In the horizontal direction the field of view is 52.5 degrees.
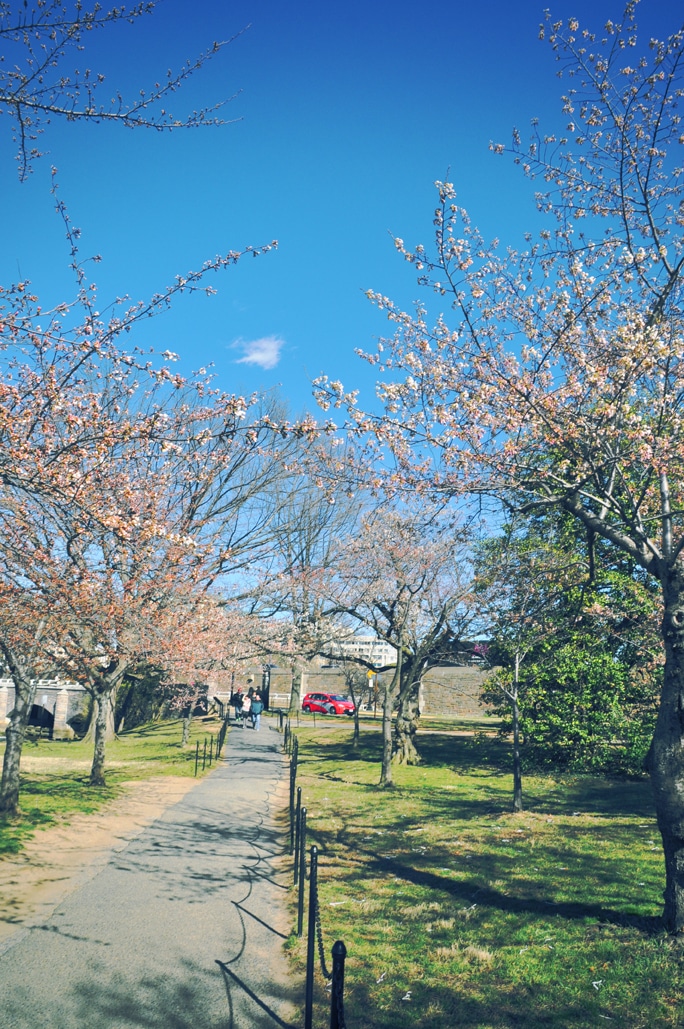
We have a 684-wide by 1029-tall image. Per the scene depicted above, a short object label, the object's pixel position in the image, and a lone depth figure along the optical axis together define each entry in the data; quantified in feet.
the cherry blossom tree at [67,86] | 16.79
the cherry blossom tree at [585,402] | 24.08
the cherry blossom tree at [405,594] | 68.23
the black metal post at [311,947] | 15.73
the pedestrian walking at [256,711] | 118.73
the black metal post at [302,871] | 23.21
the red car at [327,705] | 165.17
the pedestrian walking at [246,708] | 125.77
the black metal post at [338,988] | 12.44
